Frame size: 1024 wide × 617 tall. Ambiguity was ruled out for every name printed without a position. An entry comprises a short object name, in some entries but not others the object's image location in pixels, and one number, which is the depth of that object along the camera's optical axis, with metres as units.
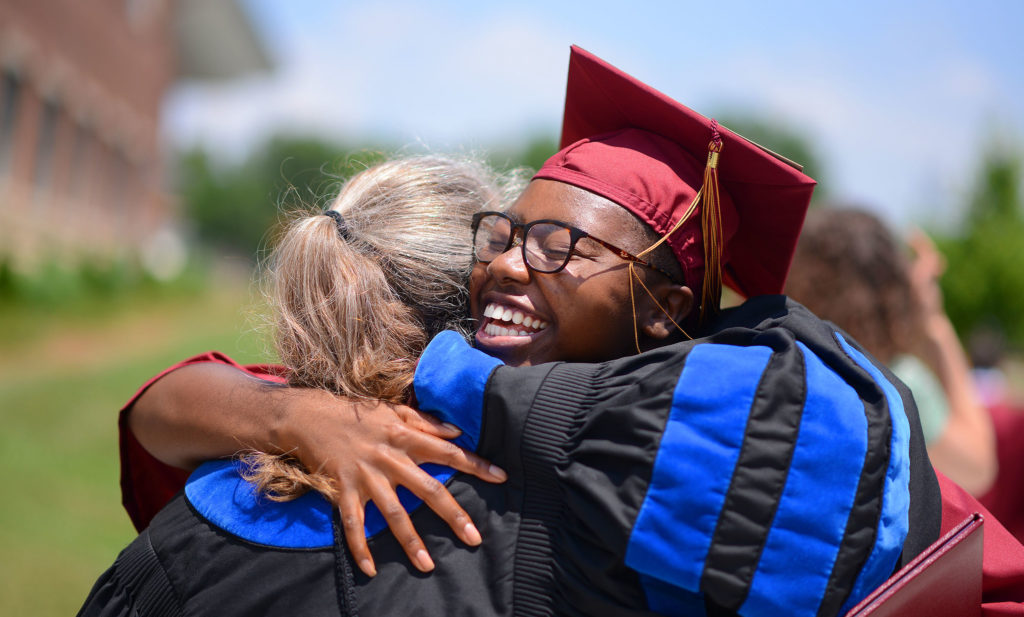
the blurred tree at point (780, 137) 58.03
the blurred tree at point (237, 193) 73.12
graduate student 1.46
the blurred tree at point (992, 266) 22.20
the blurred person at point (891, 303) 3.78
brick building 12.82
